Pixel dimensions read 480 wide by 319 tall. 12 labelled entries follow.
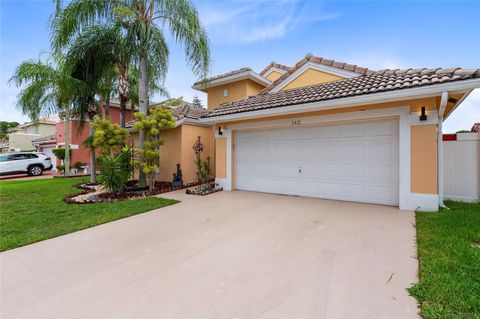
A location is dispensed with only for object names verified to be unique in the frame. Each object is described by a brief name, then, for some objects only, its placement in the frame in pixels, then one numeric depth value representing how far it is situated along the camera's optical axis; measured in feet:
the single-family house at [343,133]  19.33
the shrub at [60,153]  70.95
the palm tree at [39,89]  38.75
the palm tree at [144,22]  28.81
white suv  58.39
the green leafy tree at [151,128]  29.53
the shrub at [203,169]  37.02
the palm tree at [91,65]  31.50
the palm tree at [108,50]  30.63
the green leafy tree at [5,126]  146.04
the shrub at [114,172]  29.04
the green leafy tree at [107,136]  30.09
